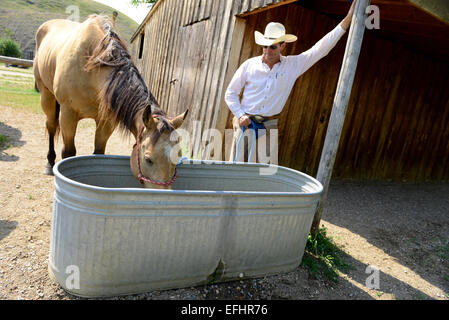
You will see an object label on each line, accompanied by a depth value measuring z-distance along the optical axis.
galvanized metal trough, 1.61
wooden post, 2.42
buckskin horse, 2.07
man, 2.69
